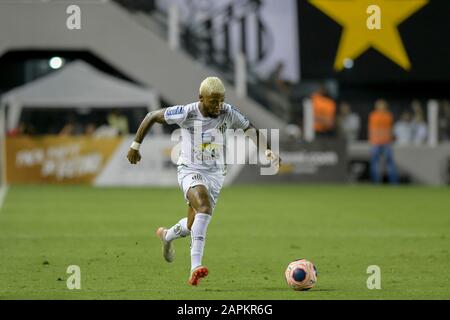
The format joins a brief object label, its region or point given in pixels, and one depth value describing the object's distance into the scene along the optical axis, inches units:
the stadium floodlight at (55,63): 1188.5
